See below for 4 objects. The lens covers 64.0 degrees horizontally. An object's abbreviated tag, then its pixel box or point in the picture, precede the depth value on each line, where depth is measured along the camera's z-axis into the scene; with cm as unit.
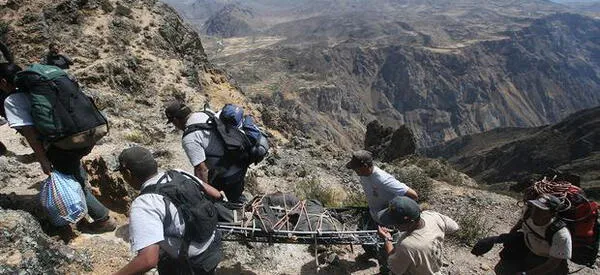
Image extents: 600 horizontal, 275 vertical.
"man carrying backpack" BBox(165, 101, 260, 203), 475
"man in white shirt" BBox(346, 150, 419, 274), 528
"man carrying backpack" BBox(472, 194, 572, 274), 427
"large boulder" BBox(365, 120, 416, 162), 3081
